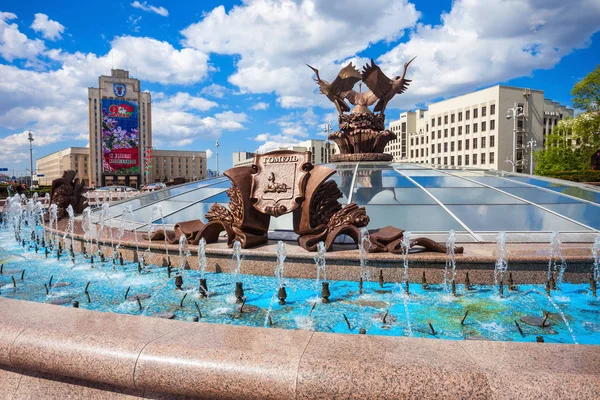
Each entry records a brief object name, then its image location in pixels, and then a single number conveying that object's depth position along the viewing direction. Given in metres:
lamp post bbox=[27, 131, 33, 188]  45.43
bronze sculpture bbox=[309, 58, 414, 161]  13.66
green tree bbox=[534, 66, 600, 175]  31.80
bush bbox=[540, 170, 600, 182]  23.11
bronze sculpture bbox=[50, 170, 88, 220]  11.87
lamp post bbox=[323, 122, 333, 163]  44.02
